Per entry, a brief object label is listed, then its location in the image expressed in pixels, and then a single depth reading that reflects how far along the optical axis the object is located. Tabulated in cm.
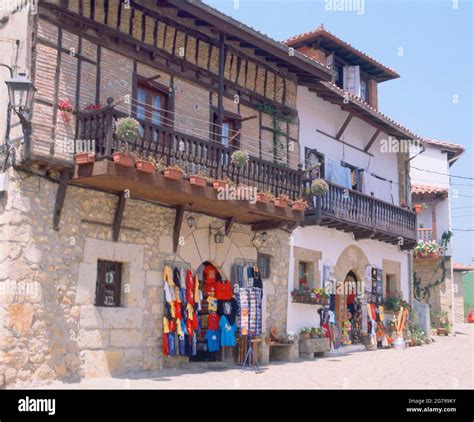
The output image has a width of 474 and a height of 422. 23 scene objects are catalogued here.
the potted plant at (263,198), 1260
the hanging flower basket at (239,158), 1230
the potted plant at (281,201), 1309
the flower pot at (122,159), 990
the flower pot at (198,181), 1114
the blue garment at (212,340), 1289
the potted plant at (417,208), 2176
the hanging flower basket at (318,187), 1463
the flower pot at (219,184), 1159
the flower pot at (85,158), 1007
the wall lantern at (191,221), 1276
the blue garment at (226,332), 1298
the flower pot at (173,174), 1069
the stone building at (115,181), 995
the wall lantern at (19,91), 943
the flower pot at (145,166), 1022
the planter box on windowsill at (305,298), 1520
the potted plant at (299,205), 1357
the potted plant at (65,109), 1051
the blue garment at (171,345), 1167
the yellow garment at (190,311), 1217
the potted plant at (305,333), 1533
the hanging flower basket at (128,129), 1007
